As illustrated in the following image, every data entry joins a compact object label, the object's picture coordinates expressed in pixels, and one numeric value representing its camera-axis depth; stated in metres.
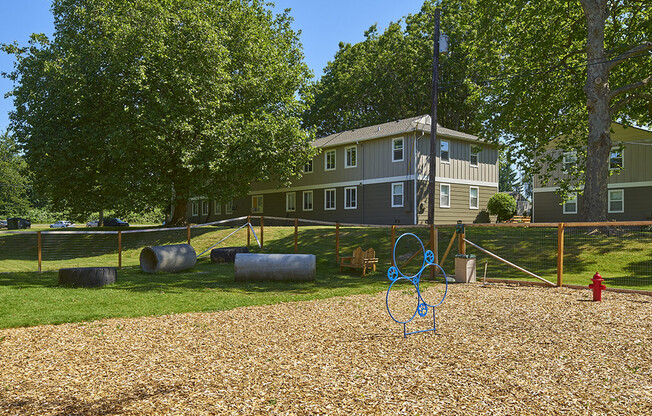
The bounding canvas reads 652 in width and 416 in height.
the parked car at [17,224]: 50.85
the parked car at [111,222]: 58.60
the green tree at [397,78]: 45.03
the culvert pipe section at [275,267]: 13.52
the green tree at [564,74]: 19.17
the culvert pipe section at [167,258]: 15.38
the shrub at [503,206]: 31.69
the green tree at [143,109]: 24.70
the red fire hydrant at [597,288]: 10.32
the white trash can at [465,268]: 13.95
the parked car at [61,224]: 67.76
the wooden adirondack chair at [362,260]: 15.69
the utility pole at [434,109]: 19.41
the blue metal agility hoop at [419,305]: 7.31
